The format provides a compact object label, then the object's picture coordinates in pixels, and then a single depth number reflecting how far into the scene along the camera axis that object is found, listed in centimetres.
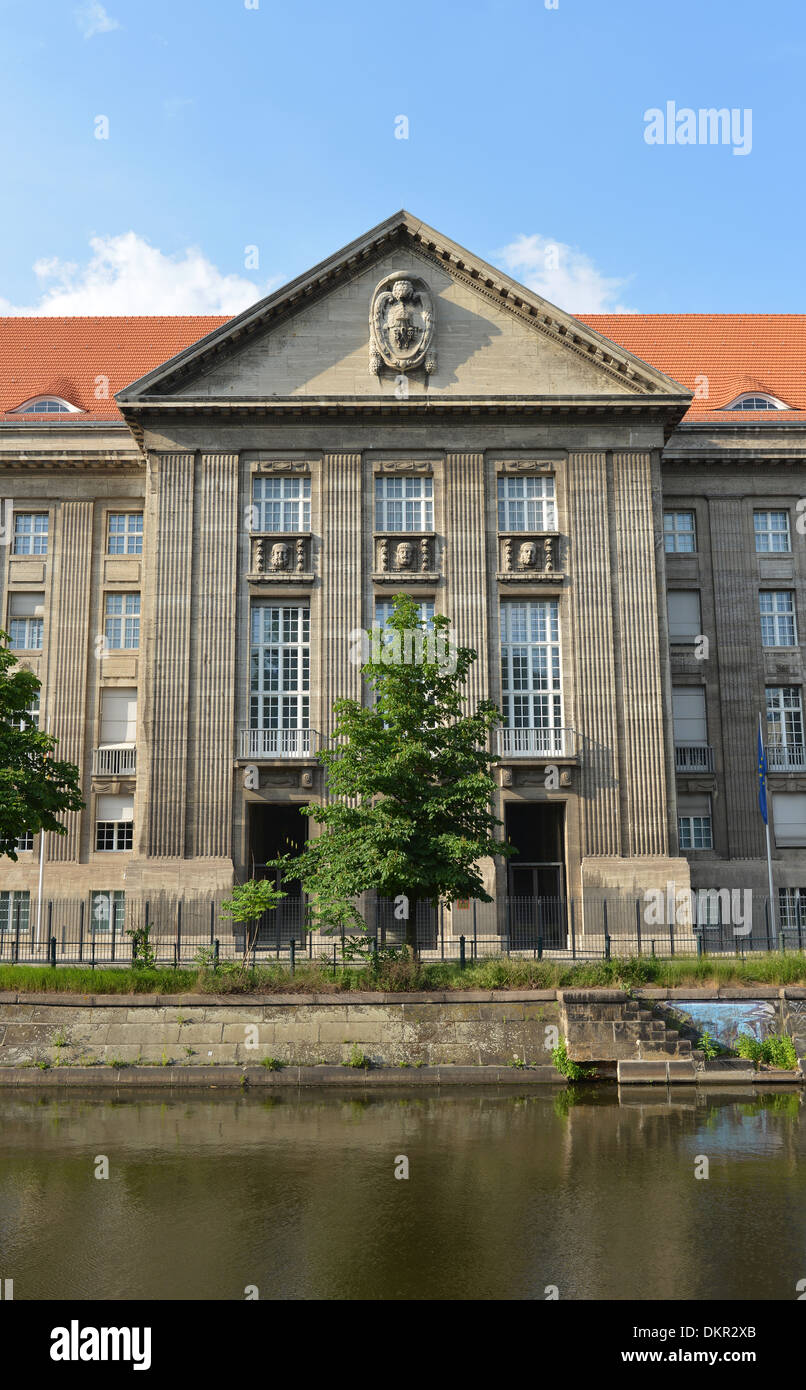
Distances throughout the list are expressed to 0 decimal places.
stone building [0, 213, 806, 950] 3309
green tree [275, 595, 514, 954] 2409
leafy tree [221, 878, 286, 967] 2517
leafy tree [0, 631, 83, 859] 2516
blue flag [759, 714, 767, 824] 3409
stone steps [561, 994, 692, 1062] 2094
